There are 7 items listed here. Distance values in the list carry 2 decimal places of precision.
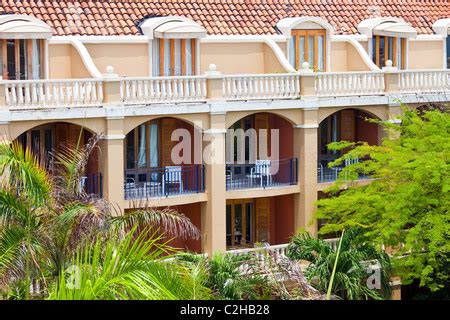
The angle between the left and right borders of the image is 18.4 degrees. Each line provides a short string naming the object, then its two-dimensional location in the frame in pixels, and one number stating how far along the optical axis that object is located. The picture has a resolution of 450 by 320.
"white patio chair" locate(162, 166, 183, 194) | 39.19
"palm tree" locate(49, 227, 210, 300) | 19.55
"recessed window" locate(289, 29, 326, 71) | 43.06
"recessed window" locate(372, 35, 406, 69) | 44.84
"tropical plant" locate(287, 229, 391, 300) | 34.34
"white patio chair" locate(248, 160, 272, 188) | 41.12
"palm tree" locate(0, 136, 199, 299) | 23.12
